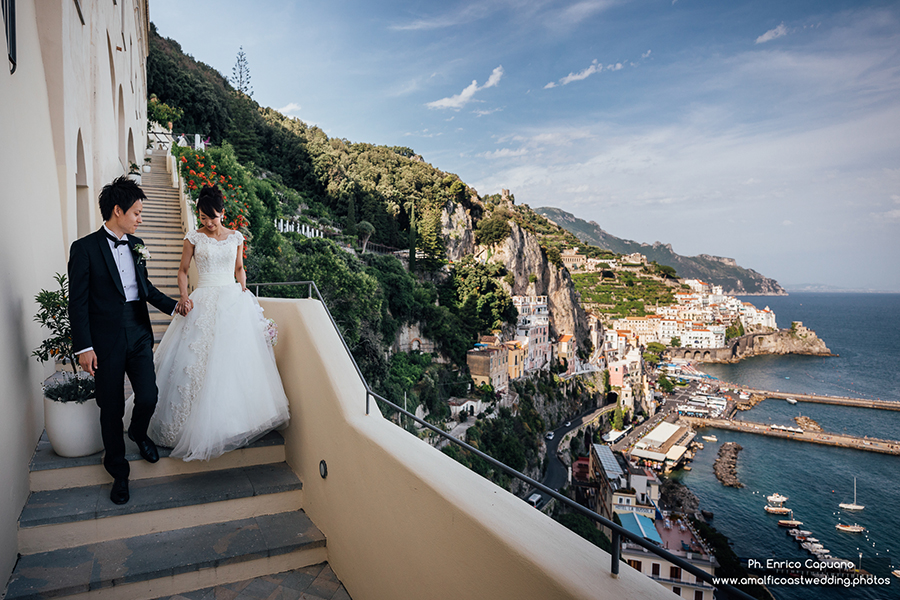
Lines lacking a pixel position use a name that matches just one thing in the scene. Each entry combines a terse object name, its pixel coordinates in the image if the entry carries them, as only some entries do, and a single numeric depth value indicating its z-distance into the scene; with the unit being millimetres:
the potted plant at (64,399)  2340
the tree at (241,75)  36500
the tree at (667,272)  80062
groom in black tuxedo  2051
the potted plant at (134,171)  9617
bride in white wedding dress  2400
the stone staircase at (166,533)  1925
